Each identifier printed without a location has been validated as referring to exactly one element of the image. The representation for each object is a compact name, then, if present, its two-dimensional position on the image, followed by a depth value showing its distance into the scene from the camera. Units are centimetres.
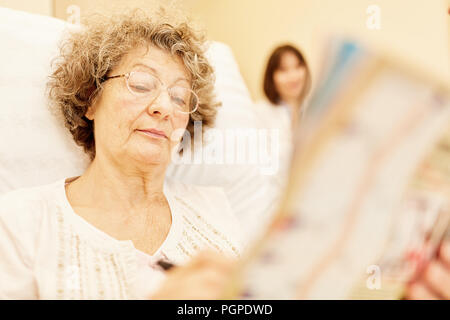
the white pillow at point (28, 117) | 76
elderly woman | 61
